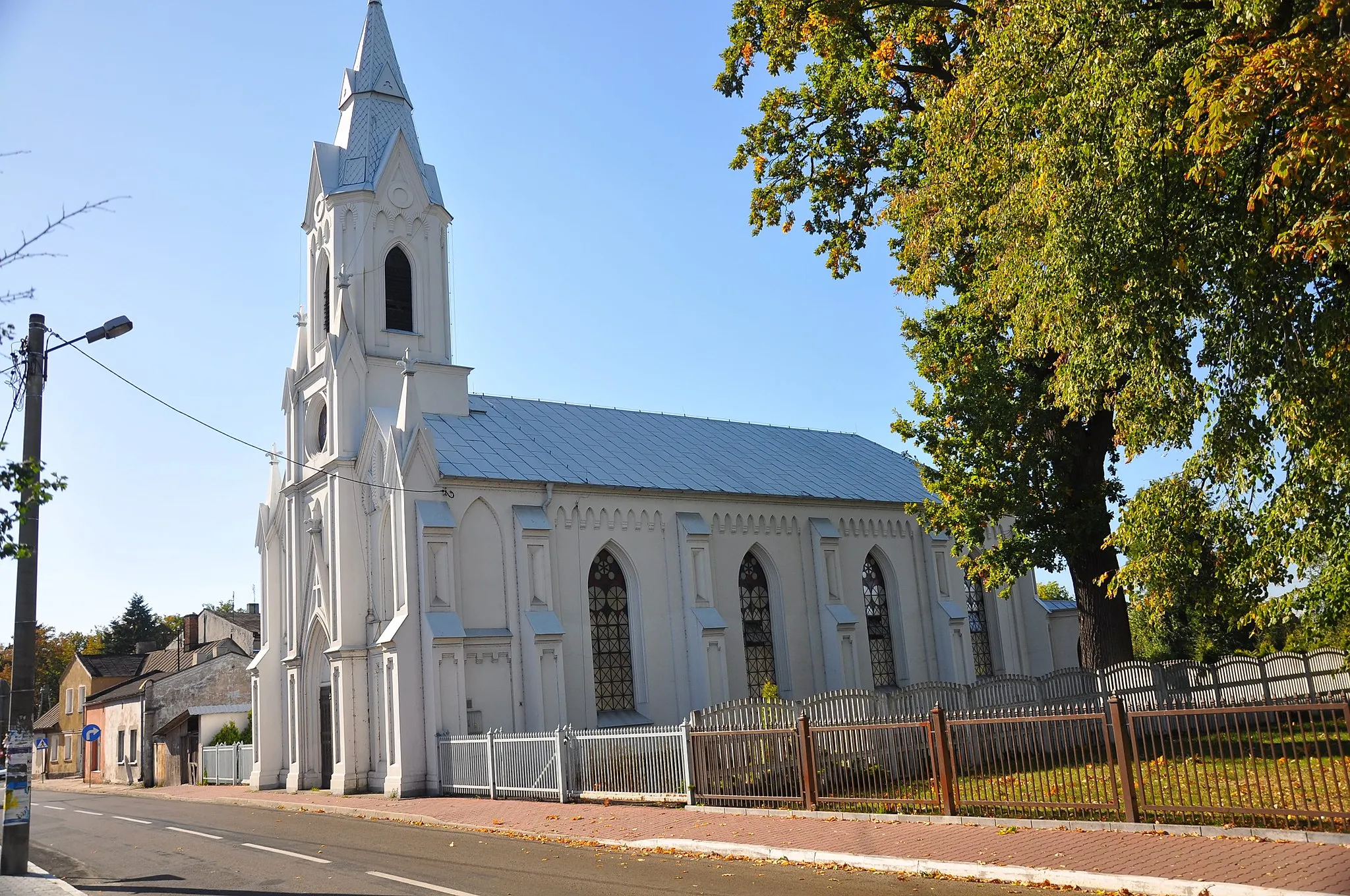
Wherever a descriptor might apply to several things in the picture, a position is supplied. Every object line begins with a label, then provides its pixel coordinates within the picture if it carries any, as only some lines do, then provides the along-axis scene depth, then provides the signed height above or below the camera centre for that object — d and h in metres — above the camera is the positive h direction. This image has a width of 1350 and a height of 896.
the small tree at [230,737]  38.72 -1.56
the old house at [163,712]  39.97 -0.52
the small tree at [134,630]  92.25 +6.33
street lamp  13.64 -0.03
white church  26.25 +3.25
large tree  11.45 +4.42
